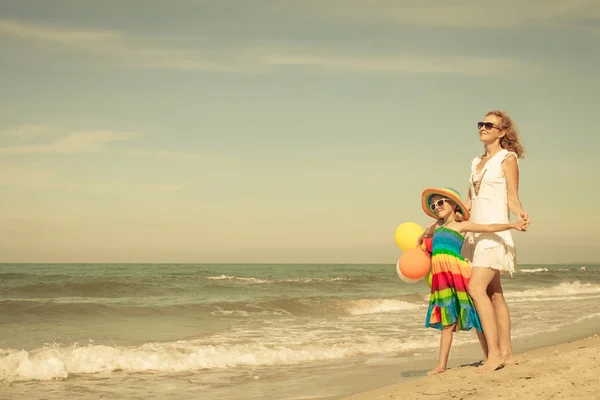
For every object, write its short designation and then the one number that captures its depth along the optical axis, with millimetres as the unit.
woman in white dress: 5254
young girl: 5672
